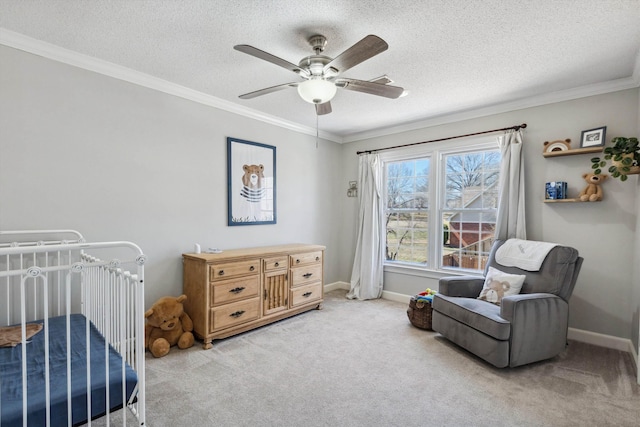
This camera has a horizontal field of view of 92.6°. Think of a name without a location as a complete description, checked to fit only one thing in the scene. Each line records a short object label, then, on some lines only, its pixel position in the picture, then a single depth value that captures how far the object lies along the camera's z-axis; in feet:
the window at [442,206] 12.14
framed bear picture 11.56
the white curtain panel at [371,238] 14.58
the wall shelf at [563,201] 9.58
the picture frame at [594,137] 9.26
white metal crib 3.91
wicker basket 10.66
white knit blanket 9.21
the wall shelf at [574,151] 9.32
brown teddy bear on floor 8.66
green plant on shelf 8.11
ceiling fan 6.08
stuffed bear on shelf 9.26
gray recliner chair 7.84
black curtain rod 10.83
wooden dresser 9.30
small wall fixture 15.89
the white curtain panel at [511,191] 10.60
